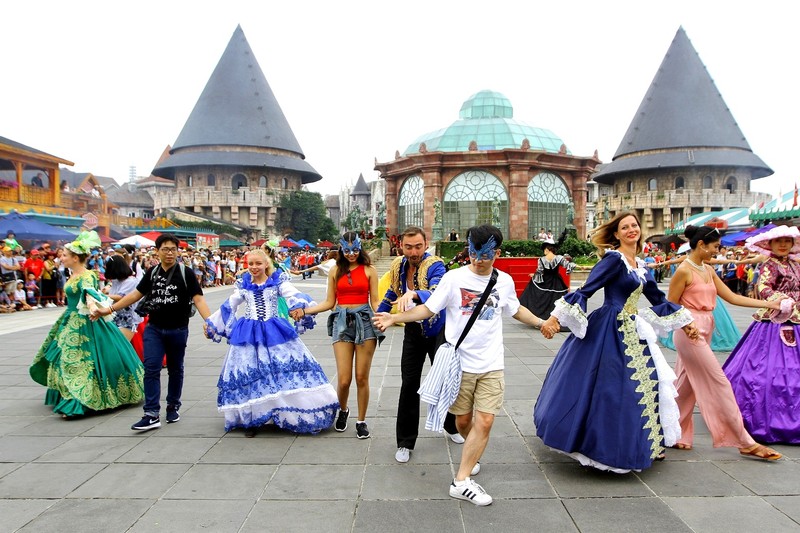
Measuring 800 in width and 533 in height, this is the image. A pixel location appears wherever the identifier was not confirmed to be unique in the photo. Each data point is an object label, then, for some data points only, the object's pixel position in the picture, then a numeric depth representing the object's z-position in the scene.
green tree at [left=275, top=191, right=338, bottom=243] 65.12
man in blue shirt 4.56
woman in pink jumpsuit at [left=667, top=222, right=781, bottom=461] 4.59
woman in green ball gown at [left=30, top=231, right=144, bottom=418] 5.77
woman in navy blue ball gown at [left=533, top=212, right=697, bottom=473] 4.00
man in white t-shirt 3.78
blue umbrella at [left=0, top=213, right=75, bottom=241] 19.62
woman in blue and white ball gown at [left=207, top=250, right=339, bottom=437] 5.14
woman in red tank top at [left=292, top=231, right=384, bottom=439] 5.06
